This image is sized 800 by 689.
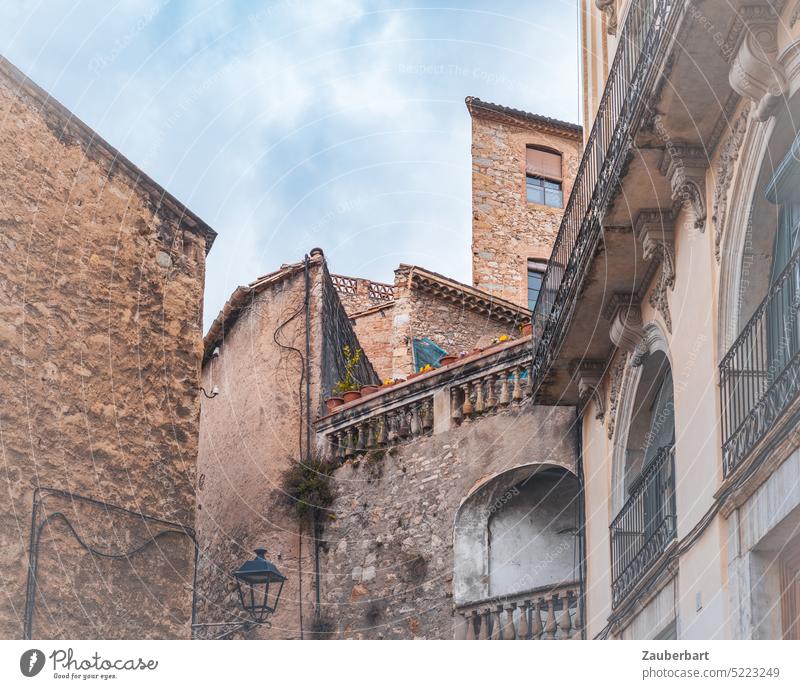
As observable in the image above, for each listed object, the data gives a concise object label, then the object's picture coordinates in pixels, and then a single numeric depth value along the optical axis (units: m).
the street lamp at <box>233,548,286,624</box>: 12.93
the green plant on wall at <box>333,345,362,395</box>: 21.50
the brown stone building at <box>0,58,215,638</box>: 11.40
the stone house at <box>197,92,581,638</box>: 17.50
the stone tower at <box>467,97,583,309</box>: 33.53
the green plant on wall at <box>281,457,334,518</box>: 19.64
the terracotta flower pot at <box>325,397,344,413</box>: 20.58
